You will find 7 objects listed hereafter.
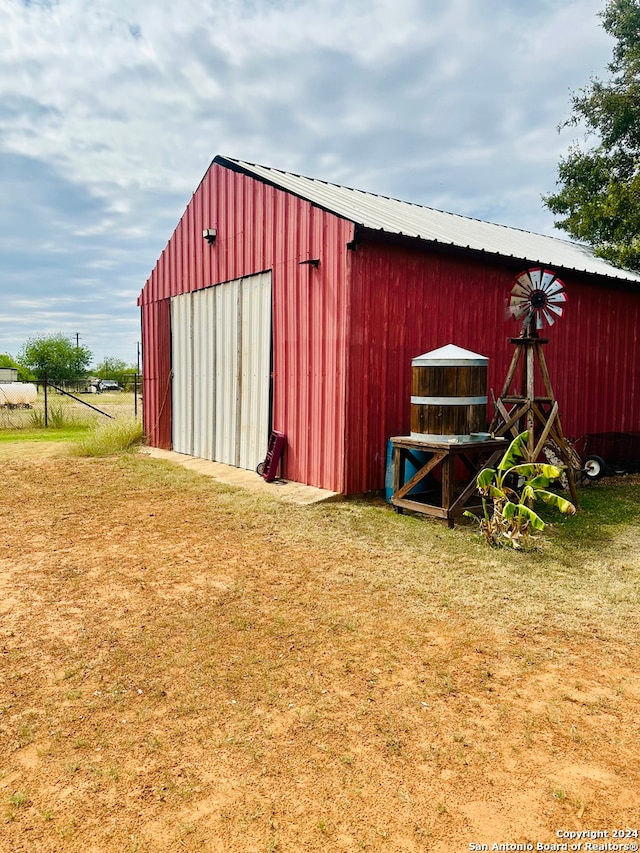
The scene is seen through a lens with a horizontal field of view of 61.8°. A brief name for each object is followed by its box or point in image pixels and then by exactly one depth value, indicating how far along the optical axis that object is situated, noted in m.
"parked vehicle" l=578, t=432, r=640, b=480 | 9.40
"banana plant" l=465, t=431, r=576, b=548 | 4.91
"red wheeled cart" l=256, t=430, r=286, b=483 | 7.50
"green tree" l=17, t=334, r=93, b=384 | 57.50
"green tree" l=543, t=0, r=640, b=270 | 13.23
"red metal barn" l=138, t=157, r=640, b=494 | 6.69
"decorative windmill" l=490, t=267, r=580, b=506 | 6.15
